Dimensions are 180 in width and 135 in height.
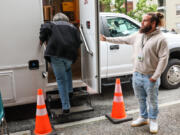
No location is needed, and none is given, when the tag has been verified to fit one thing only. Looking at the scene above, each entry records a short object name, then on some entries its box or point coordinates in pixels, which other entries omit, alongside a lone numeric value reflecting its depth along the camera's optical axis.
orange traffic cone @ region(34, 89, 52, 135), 3.77
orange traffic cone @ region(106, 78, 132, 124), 4.25
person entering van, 4.06
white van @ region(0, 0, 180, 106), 3.97
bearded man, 3.44
